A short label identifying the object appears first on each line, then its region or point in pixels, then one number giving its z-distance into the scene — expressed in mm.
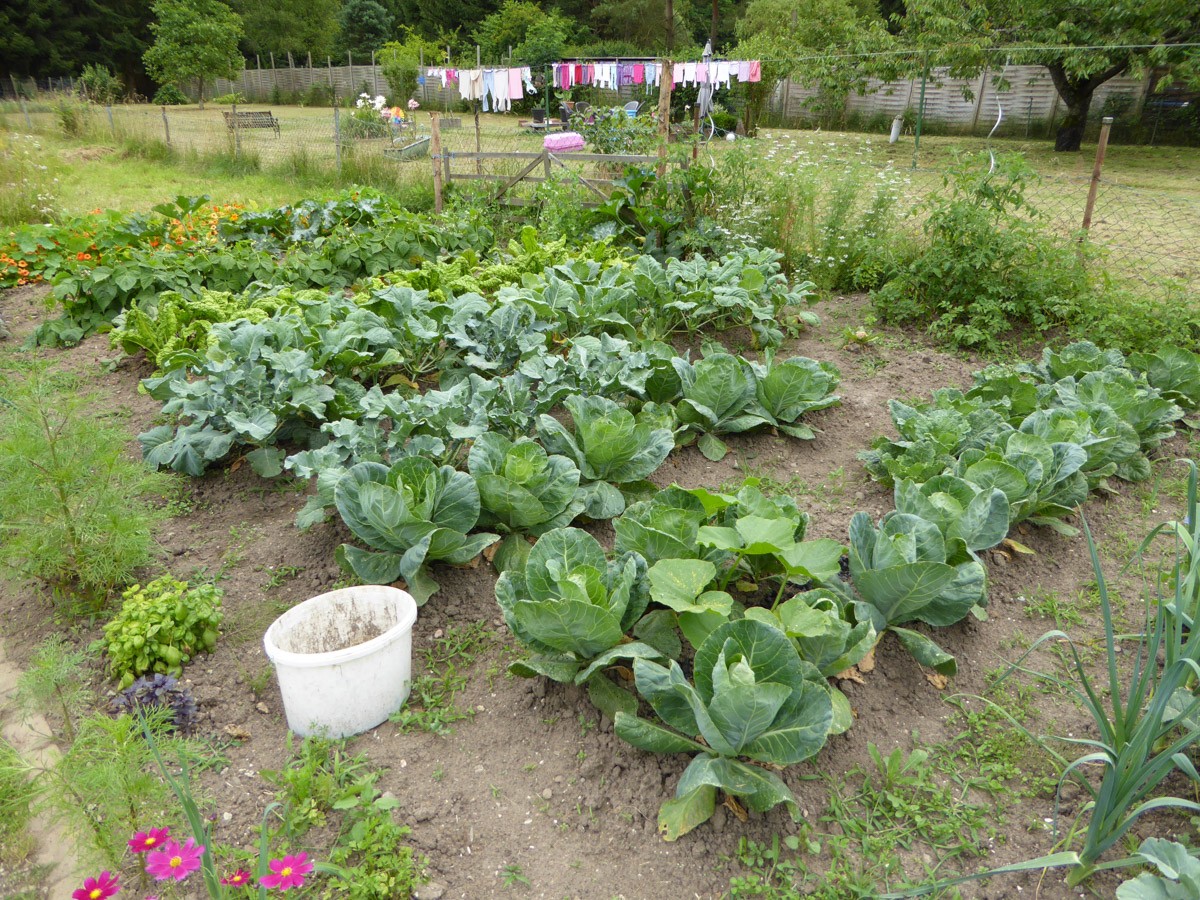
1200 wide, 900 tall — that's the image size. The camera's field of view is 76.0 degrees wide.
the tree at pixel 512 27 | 29312
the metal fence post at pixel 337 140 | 11461
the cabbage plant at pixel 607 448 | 3344
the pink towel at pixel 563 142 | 13398
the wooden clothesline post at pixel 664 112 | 6973
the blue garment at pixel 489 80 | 13891
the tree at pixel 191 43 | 26938
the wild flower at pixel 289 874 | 1626
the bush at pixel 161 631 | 2578
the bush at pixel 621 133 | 9336
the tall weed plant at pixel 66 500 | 2779
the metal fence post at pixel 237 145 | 13273
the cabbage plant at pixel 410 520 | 2787
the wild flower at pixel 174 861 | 1625
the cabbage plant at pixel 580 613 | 2299
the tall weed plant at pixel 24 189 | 8578
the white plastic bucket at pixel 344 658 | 2305
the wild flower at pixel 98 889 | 1577
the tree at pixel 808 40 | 17203
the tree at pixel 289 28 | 36719
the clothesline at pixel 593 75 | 13938
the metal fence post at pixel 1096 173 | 5414
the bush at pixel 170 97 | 30391
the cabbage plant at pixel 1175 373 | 4531
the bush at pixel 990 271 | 5449
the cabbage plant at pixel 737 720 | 2002
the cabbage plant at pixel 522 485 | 3012
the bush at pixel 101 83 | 24350
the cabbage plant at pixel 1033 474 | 3182
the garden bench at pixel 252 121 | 15767
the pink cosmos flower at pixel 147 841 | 1704
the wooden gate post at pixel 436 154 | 7776
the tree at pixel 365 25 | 36719
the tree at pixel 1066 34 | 12391
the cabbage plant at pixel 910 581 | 2549
